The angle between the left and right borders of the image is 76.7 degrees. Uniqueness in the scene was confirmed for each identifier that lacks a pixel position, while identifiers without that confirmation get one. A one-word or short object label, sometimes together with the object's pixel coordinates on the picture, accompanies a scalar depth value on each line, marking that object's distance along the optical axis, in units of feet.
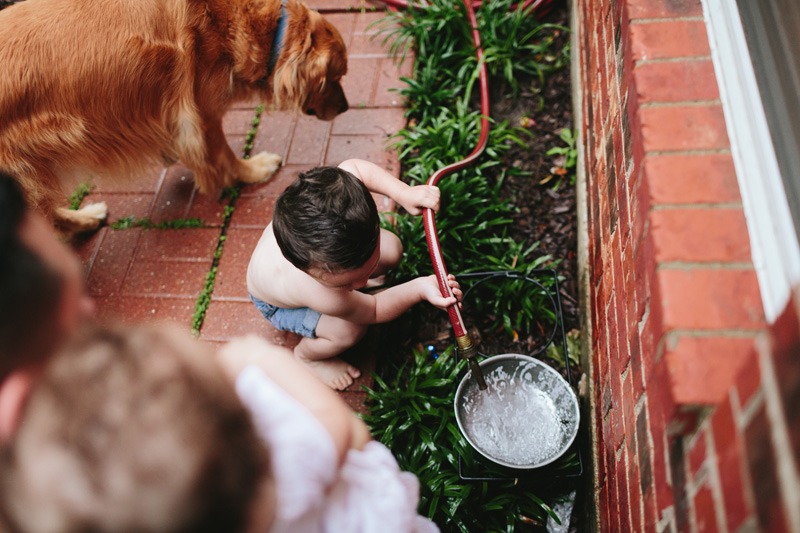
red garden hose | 5.44
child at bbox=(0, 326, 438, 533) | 2.23
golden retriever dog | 6.41
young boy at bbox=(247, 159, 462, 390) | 5.34
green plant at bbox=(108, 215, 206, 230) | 8.89
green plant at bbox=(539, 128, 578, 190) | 8.57
